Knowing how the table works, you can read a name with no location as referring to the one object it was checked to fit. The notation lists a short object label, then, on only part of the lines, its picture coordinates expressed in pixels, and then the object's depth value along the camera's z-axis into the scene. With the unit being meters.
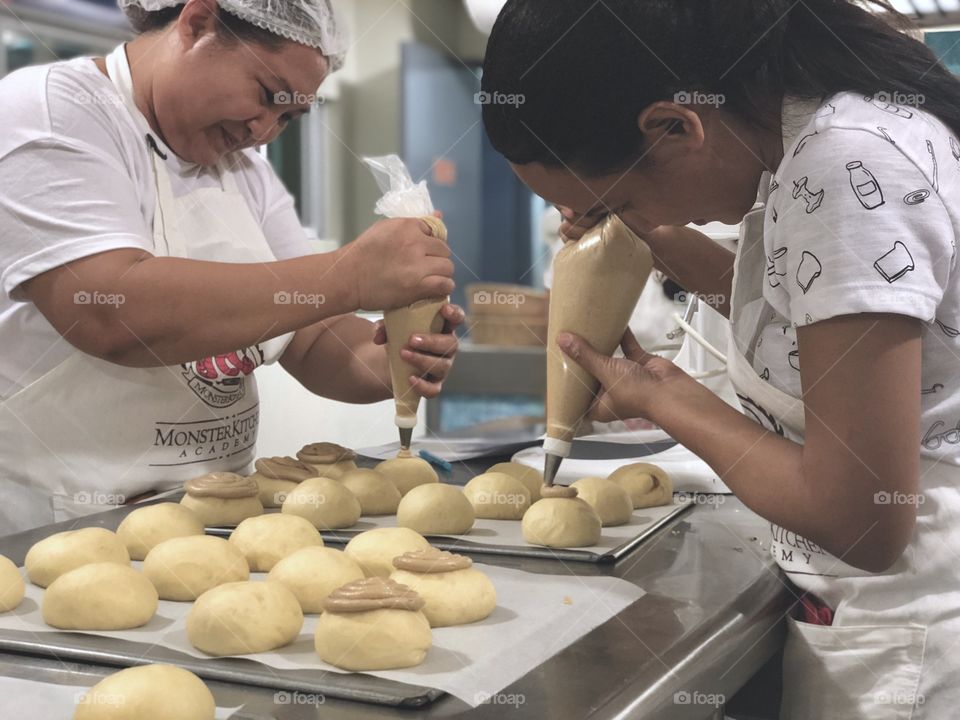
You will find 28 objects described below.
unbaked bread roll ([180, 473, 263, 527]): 1.38
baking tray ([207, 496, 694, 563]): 1.25
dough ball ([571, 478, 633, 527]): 1.41
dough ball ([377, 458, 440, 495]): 1.59
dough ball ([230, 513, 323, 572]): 1.20
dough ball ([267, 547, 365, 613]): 1.04
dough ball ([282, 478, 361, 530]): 1.37
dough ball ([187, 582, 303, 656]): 0.91
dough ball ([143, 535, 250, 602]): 1.09
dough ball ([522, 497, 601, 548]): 1.28
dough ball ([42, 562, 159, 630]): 0.97
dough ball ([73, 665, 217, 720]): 0.76
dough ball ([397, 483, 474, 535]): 1.35
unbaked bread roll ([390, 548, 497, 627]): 1.00
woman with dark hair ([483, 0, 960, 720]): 0.89
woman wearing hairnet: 1.50
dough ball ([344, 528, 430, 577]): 1.16
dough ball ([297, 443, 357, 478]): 1.56
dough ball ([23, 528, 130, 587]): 1.10
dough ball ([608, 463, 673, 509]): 1.54
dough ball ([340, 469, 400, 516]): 1.47
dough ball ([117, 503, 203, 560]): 1.23
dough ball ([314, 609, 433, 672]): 0.87
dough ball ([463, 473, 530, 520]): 1.47
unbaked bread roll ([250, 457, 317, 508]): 1.48
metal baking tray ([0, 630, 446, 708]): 0.82
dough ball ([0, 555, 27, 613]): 1.03
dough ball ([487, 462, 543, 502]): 1.55
